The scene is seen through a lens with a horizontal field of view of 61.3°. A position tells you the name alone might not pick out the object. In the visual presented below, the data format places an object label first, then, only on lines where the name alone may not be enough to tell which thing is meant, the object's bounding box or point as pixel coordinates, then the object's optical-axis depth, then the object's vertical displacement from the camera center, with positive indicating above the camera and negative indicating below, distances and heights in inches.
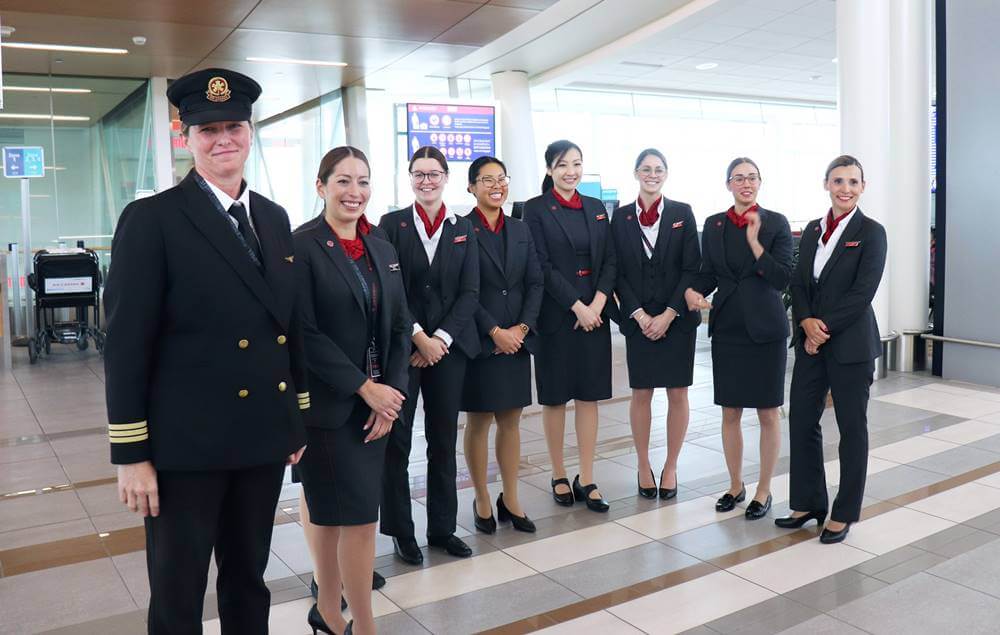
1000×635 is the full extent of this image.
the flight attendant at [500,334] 140.3 -11.2
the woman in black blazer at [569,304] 154.6 -7.0
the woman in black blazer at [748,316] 149.3 -10.1
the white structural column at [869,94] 260.5 +50.0
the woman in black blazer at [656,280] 159.3 -3.3
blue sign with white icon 400.8 +56.5
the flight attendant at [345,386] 98.6 -13.7
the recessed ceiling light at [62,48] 351.6 +98.5
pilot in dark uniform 70.3 -6.3
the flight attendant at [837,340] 135.6 -13.6
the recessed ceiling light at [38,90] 430.9 +98.7
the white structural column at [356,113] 463.5 +87.2
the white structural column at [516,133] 524.1 +82.8
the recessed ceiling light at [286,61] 378.3 +97.2
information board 393.1 +66.5
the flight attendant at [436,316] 131.4 -7.5
